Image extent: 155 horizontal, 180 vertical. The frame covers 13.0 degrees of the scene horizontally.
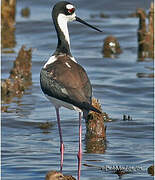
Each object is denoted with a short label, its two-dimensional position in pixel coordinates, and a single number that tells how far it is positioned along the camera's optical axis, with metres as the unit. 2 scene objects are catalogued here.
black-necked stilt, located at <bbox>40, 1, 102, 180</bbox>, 8.88
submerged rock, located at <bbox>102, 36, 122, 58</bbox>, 19.50
